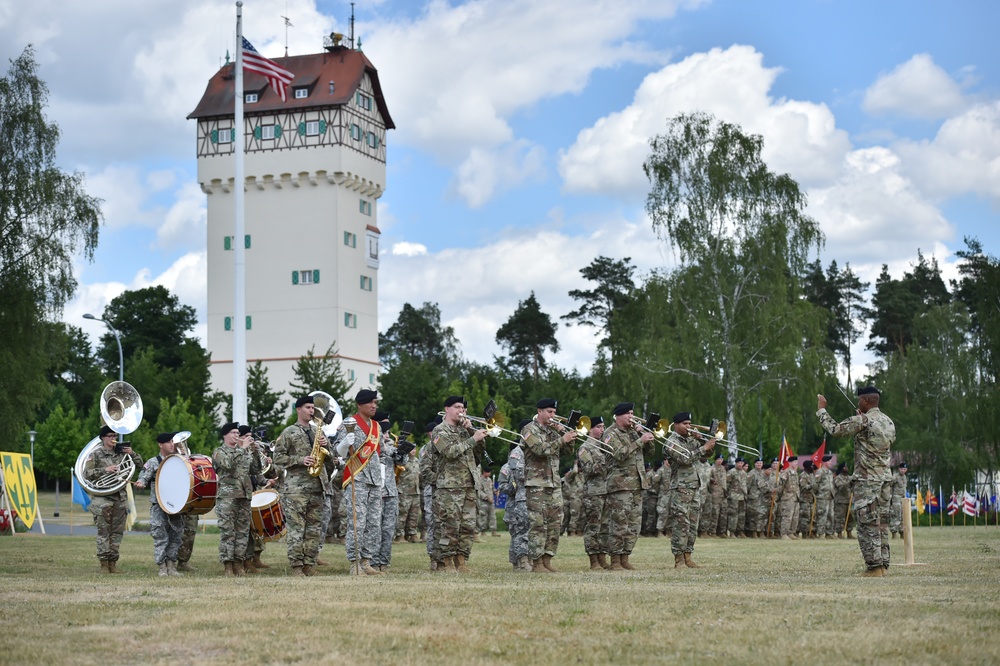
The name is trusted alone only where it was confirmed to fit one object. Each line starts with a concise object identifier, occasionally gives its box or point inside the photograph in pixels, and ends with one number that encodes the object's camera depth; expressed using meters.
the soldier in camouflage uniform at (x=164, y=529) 16.91
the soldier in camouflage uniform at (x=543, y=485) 16.22
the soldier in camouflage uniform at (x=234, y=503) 16.53
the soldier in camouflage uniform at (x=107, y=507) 17.28
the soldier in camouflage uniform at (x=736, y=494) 31.02
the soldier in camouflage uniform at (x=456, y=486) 15.97
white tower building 71.56
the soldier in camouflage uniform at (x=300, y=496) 15.76
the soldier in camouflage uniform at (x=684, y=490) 16.80
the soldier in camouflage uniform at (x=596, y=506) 17.00
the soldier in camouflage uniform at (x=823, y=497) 31.39
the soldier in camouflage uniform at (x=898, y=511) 26.33
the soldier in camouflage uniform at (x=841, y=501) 32.44
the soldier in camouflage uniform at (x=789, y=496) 30.92
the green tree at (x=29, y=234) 38.56
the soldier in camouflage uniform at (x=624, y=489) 16.64
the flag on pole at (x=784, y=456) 31.35
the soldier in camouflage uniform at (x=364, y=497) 15.89
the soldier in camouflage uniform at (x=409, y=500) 26.11
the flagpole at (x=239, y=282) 35.00
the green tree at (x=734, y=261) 46.53
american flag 35.94
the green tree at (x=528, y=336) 95.25
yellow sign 29.11
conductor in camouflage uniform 14.88
